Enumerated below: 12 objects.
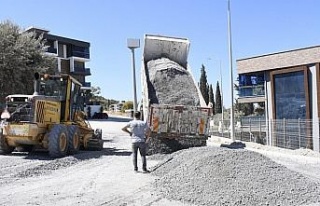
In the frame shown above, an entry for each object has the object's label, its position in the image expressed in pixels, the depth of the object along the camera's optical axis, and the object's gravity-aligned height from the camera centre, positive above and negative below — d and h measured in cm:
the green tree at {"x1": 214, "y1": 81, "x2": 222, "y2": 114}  5925 +199
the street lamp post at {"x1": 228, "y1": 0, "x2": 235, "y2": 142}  1779 +229
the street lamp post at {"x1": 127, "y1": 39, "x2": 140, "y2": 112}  1409 +294
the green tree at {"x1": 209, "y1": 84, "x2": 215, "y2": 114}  6164 +389
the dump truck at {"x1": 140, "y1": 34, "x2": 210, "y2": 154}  1113 +62
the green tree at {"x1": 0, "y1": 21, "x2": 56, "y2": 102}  1884 +338
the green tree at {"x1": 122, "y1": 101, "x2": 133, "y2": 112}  6237 +171
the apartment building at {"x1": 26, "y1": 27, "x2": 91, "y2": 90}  5323 +1019
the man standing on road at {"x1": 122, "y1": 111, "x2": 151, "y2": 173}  829 -58
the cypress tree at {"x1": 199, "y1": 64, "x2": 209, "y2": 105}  5726 +644
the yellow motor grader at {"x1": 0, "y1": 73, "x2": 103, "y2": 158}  1118 -12
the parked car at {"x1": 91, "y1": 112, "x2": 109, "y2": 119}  4433 -1
